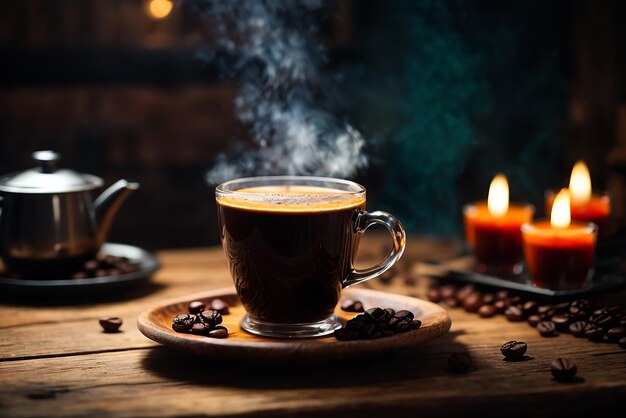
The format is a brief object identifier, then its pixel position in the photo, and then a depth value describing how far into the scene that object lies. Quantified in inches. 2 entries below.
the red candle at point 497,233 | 26.3
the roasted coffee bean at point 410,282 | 25.7
